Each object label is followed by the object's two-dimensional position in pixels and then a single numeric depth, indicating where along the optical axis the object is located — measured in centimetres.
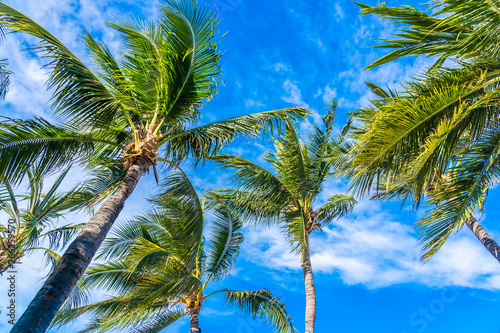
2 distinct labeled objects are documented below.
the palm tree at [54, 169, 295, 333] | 583
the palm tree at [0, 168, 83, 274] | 729
